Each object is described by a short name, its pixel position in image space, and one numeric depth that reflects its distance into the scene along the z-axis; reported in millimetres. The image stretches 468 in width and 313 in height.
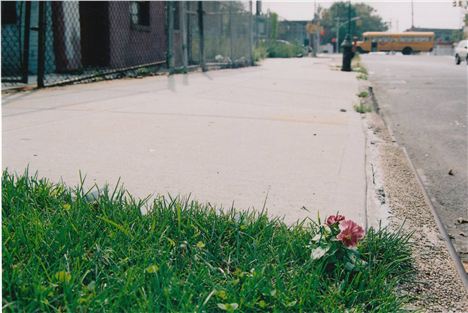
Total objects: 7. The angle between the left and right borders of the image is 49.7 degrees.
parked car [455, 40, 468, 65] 24438
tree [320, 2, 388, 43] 108250
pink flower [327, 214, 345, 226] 1980
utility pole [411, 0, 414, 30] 119906
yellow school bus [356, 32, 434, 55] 61688
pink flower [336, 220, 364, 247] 1898
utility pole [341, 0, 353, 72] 16125
